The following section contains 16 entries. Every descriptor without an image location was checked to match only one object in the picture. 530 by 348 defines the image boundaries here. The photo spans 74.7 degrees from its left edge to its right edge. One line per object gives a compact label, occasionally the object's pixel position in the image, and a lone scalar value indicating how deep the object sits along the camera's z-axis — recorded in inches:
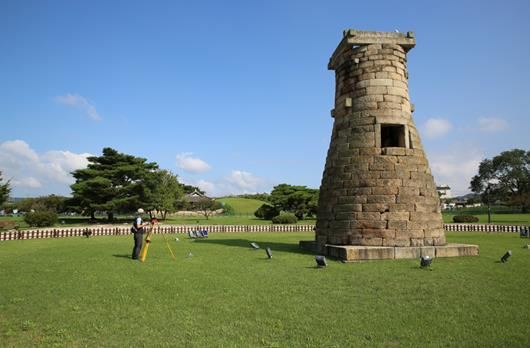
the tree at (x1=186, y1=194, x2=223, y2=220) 2498.8
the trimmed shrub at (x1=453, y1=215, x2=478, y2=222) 1475.1
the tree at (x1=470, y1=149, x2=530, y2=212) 2583.7
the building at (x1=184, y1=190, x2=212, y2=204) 2577.0
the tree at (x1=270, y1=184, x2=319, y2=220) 1828.2
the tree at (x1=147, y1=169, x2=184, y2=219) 1752.7
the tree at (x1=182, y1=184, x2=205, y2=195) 3009.4
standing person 474.8
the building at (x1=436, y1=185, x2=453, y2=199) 4671.3
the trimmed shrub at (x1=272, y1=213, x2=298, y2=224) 1493.6
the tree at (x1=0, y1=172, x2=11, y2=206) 869.2
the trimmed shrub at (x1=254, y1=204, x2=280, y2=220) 1879.9
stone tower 457.1
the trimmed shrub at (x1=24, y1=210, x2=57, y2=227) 1172.5
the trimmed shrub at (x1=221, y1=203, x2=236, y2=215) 2710.1
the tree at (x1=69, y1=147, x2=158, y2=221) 1499.8
